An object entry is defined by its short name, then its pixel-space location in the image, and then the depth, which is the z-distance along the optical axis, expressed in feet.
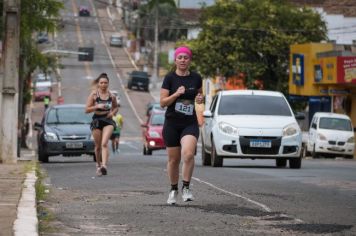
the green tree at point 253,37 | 241.96
